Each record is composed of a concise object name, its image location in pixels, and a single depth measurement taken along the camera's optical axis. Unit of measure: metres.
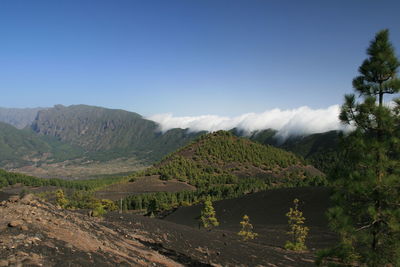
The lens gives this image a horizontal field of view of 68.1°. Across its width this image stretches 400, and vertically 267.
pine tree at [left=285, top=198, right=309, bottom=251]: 35.62
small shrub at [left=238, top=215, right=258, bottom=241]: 42.25
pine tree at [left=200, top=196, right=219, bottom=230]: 55.04
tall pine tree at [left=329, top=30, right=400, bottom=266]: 11.85
